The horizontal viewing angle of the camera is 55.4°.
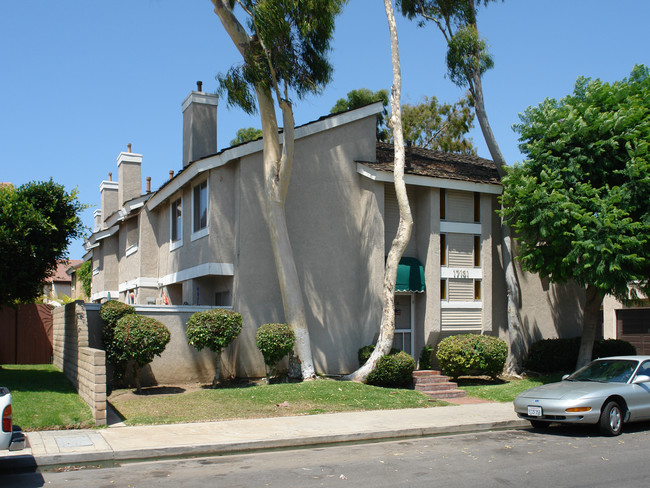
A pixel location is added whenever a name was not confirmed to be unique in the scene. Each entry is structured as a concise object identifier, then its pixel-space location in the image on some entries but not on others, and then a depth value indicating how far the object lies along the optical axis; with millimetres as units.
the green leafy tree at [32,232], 12570
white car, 7004
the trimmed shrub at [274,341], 15211
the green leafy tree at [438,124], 38375
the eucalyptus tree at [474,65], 19109
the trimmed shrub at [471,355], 16875
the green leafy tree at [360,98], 32875
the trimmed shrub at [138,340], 13977
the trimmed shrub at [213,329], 14734
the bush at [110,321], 14664
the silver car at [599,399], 10586
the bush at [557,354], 19016
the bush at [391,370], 15900
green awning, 17875
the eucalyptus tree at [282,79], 15414
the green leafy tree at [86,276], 33734
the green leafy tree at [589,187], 14999
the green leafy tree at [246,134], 36812
